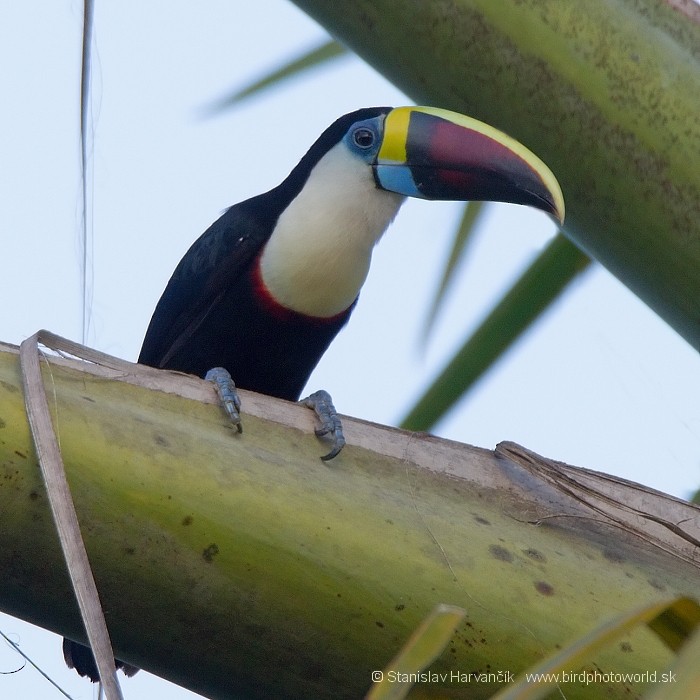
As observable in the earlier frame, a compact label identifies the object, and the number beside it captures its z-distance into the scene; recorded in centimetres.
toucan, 932
